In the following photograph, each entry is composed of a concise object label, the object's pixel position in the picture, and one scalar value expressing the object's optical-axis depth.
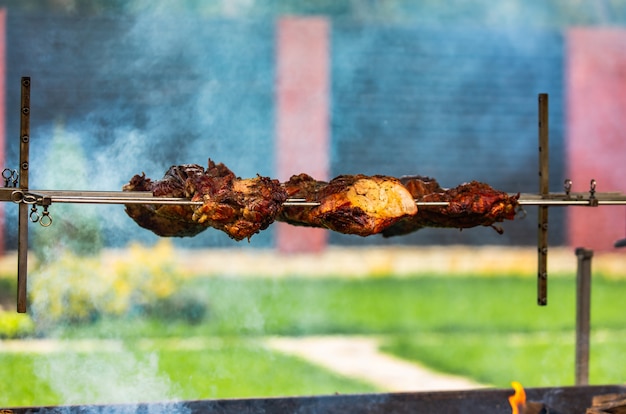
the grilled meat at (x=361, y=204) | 5.89
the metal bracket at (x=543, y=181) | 6.77
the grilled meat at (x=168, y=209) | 5.89
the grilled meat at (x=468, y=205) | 6.27
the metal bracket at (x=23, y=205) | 5.52
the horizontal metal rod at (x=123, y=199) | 5.42
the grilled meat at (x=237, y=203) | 5.66
